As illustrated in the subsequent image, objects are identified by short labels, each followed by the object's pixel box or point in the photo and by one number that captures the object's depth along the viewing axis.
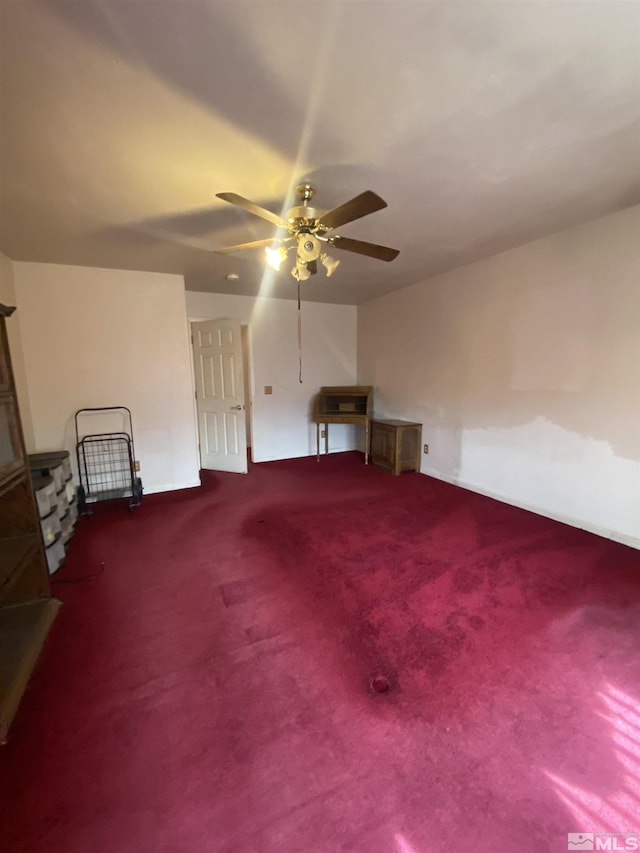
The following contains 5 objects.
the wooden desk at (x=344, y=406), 5.18
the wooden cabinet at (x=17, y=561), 1.73
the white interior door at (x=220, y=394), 4.44
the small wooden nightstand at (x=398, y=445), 4.57
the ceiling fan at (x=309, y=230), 1.71
